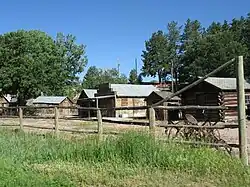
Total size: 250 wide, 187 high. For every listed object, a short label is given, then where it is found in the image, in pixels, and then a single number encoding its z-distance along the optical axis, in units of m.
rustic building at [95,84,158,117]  53.22
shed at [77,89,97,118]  56.16
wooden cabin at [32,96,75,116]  69.50
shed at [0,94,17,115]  43.09
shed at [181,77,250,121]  36.22
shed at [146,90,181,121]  41.12
